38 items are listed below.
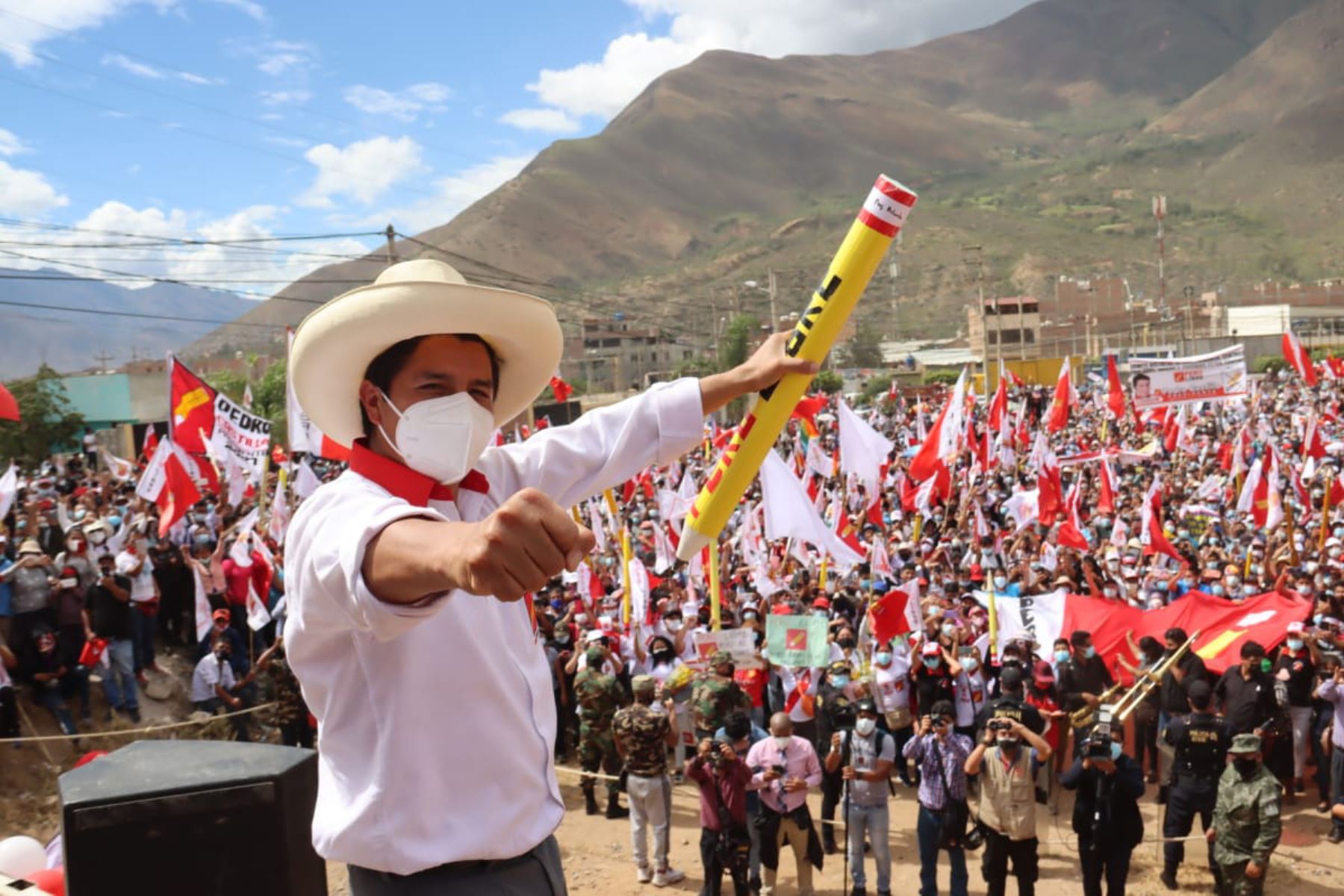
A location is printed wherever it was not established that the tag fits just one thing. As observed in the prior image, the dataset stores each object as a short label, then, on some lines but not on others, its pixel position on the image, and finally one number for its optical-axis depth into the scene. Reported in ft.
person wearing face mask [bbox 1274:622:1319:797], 30.07
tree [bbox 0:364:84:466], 98.32
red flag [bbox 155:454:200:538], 41.19
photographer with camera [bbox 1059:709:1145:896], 23.68
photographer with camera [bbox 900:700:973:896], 24.75
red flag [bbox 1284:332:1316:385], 66.74
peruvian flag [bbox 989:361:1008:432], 67.31
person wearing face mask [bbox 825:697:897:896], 25.86
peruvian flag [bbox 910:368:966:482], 50.42
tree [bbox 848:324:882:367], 286.05
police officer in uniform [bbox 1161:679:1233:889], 25.57
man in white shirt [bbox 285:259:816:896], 5.69
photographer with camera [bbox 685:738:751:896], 25.16
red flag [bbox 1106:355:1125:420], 72.79
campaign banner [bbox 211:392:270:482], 44.55
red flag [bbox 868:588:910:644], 32.78
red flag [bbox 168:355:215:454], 45.60
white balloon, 11.71
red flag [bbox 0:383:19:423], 26.09
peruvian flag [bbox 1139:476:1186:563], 45.32
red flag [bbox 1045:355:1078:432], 68.74
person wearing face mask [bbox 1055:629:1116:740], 31.68
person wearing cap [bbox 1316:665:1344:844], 28.04
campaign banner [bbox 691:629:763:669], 29.99
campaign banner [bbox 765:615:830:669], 30.58
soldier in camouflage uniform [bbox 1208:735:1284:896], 22.91
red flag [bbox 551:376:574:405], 58.39
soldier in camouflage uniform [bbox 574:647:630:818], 32.40
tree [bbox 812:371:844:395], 188.46
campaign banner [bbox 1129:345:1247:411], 59.93
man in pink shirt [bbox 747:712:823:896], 25.13
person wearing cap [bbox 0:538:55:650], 32.96
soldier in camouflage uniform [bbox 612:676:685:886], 27.58
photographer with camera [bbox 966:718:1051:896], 23.72
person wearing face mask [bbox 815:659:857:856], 29.58
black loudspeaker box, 6.55
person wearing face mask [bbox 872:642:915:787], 32.04
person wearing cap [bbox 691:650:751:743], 28.12
